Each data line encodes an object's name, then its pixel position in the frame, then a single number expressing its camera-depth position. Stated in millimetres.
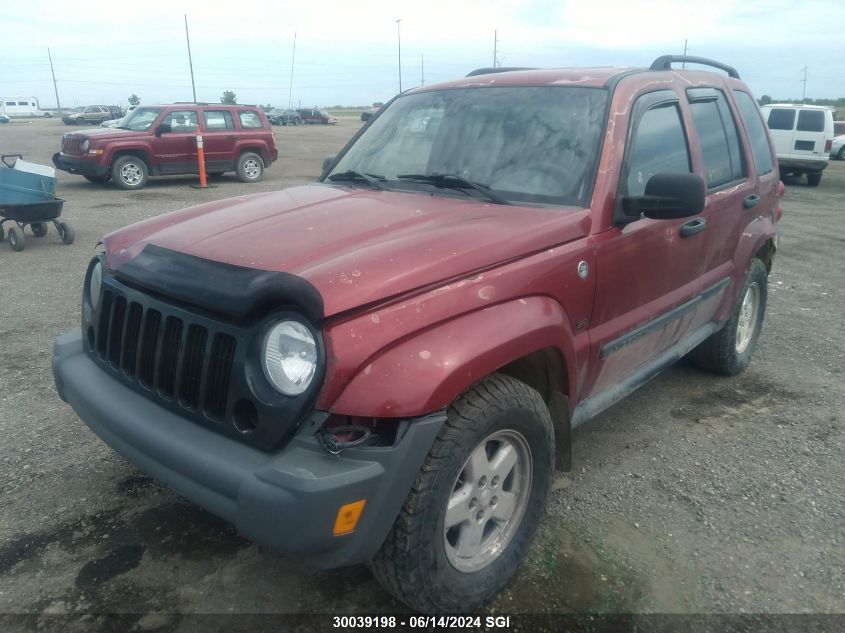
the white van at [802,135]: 17344
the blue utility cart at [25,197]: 8398
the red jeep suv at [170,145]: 14125
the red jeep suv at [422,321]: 2082
